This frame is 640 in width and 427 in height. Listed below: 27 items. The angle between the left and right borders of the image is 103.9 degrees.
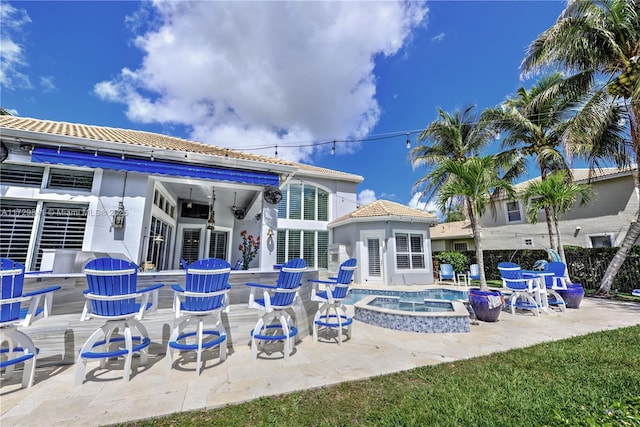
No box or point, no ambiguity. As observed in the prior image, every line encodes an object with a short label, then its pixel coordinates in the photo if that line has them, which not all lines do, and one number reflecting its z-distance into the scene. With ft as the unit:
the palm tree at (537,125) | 42.85
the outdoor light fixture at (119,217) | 21.91
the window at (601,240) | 48.06
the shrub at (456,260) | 61.11
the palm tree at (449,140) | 57.21
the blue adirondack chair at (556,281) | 27.76
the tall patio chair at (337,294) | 18.48
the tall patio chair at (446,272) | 53.45
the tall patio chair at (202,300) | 13.14
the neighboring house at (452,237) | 80.02
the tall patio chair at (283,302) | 14.90
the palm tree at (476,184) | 25.94
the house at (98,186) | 20.57
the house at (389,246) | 49.65
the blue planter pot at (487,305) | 23.34
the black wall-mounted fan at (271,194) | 26.86
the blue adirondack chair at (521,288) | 25.94
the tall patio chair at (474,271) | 48.61
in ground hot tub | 20.58
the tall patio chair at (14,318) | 11.01
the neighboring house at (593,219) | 46.65
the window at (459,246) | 84.07
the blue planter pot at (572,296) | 28.50
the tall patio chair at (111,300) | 11.73
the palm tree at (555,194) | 33.01
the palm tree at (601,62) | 32.19
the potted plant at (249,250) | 29.77
